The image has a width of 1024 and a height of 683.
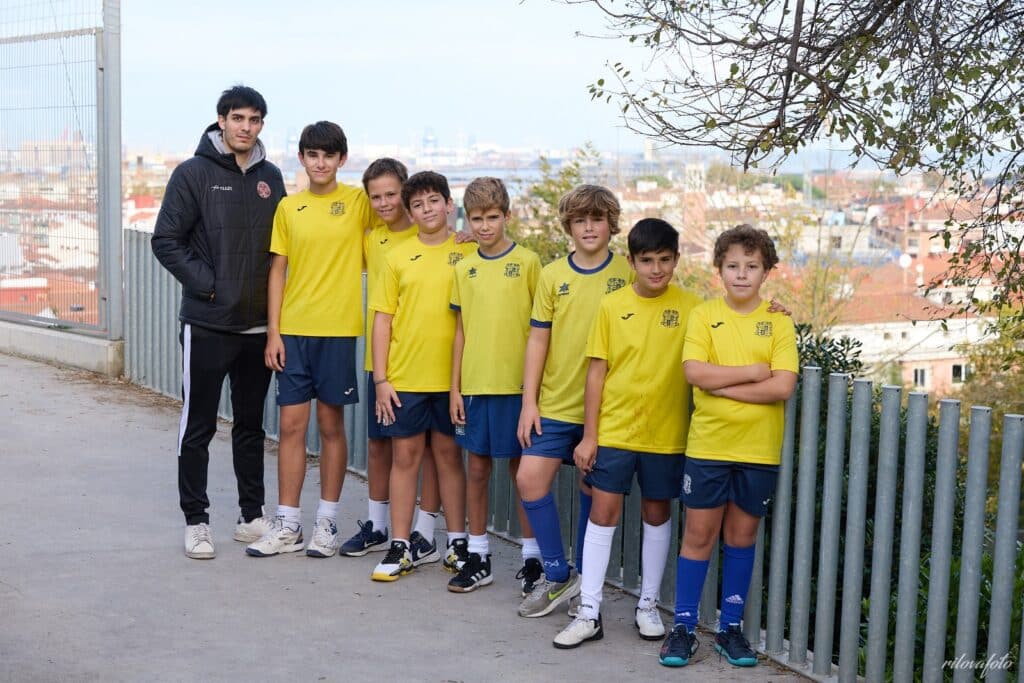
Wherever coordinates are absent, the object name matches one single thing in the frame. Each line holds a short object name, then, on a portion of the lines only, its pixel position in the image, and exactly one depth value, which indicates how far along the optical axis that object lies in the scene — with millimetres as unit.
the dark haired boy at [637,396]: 4961
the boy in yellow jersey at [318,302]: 5930
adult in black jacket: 5941
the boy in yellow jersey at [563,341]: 5180
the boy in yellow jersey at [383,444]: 5848
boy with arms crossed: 4691
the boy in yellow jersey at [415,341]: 5672
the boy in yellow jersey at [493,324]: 5418
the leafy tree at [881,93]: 6488
